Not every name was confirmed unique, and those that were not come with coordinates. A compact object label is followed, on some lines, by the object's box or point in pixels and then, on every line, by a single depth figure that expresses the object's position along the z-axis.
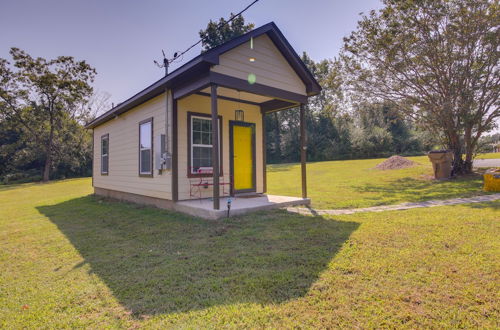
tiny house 5.32
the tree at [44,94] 18.92
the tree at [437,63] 9.01
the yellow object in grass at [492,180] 7.06
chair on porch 6.37
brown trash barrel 10.26
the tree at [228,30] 26.67
